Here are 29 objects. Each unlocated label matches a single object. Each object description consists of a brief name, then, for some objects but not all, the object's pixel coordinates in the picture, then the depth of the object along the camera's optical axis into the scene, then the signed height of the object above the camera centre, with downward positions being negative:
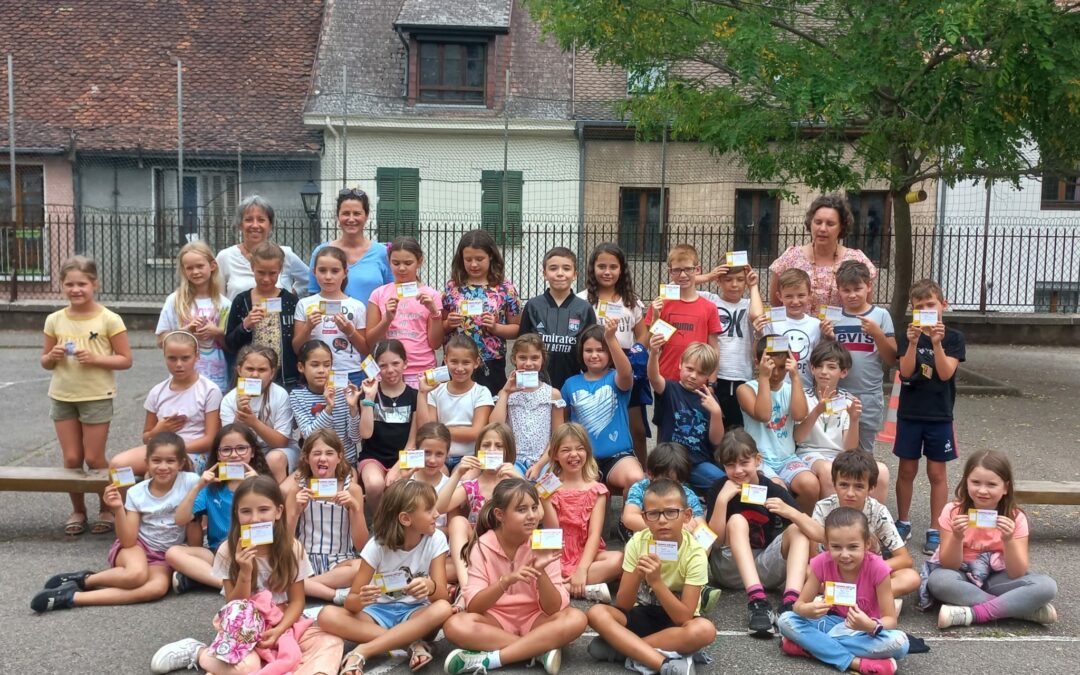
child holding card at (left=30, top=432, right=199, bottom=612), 5.25 -1.61
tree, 9.23 +1.69
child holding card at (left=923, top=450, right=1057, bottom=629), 5.03 -1.54
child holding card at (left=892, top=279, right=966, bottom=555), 6.18 -0.98
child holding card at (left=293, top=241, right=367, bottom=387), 6.39 -0.48
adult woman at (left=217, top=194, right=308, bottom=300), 6.82 -0.10
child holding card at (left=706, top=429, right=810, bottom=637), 5.05 -1.50
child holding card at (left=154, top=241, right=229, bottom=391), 6.46 -0.44
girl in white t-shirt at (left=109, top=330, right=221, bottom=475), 6.01 -0.98
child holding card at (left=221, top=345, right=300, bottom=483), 5.89 -0.99
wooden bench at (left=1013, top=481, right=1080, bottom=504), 6.20 -1.44
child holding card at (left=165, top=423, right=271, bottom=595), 5.41 -1.39
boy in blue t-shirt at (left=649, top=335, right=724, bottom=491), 5.94 -0.94
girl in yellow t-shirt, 6.29 -0.79
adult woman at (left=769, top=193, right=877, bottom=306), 6.54 -0.02
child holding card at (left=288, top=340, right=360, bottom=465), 6.05 -0.96
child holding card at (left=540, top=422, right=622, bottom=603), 5.35 -1.41
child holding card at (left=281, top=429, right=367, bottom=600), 5.29 -1.44
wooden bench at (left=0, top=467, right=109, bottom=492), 6.14 -1.45
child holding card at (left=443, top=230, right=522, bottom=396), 6.57 -0.38
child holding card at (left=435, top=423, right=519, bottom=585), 5.43 -1.23
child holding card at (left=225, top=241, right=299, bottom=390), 6.39 -0.47
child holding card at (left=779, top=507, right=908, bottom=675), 4.50 -1.63
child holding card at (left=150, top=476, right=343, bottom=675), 4.42 -1.63
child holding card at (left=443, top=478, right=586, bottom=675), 4.54 -1.60
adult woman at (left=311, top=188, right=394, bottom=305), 6.92 -0.06
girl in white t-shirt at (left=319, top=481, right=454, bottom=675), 4.64 -1.56
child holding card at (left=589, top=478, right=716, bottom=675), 4.48 -1.59
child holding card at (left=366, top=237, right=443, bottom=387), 6.42 -0.45
